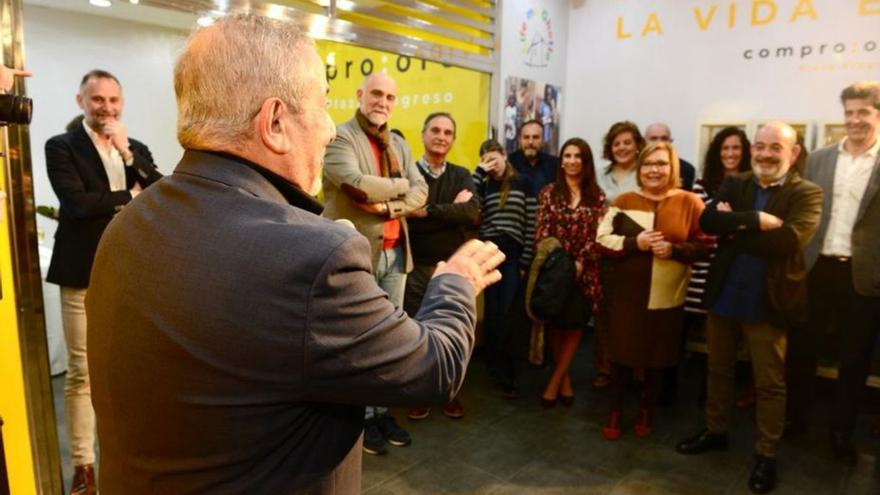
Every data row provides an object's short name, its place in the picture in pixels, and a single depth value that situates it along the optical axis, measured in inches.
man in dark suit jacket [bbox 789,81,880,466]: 114.0
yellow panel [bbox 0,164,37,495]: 83.0
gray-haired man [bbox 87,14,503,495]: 32.2
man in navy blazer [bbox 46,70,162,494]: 94.0
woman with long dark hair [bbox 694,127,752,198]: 146.9
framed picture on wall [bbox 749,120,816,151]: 169.5
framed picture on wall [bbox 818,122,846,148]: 164.2
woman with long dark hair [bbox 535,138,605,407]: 135.0
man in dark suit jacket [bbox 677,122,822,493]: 105.4
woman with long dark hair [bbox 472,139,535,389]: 149.0
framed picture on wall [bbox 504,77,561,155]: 185.3
